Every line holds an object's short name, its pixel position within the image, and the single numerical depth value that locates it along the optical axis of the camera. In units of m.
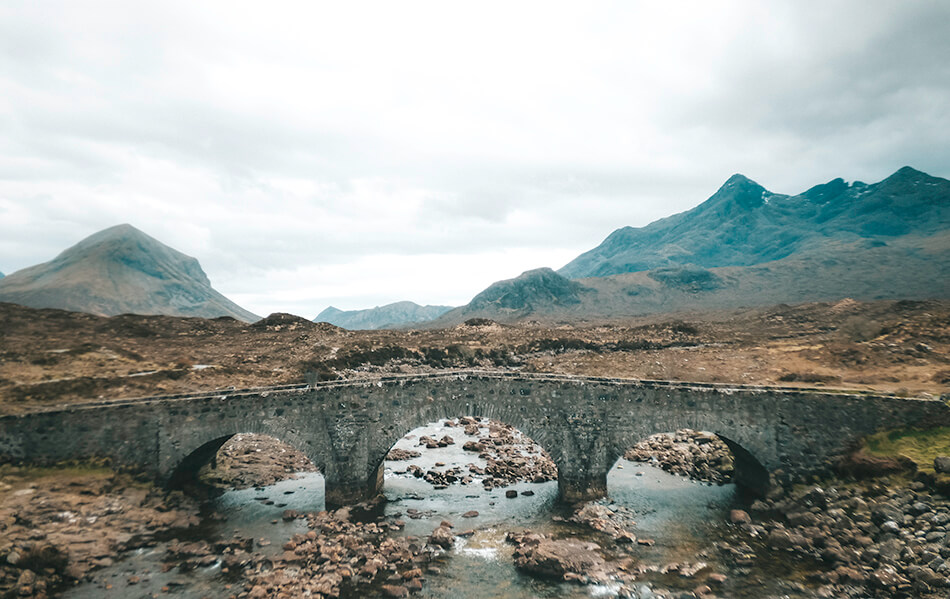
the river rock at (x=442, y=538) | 22.45
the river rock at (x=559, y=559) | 19.94
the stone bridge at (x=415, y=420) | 25.39
